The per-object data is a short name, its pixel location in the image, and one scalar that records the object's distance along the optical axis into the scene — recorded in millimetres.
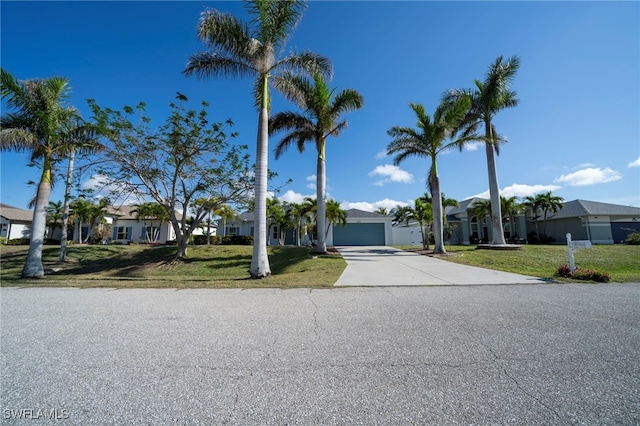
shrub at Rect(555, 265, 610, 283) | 8297
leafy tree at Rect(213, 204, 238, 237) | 25156
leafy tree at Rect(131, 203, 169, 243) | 27625
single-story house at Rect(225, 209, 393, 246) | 28594
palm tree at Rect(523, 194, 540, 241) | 27203
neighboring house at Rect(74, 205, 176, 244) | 31797
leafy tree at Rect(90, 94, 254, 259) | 12719
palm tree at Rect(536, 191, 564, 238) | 26250
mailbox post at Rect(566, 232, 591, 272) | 9377
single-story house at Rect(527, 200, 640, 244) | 24969
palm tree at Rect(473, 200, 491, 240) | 27562
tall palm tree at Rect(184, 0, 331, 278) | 9984
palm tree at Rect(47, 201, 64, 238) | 29094
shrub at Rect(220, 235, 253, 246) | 26516
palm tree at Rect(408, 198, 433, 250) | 20734
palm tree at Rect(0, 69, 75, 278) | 10840
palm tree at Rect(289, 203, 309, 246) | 25794
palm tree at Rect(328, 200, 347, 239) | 22875
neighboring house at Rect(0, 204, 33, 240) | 28781
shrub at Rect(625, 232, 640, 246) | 20019
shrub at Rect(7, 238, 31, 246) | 24516
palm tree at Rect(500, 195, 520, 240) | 26781
